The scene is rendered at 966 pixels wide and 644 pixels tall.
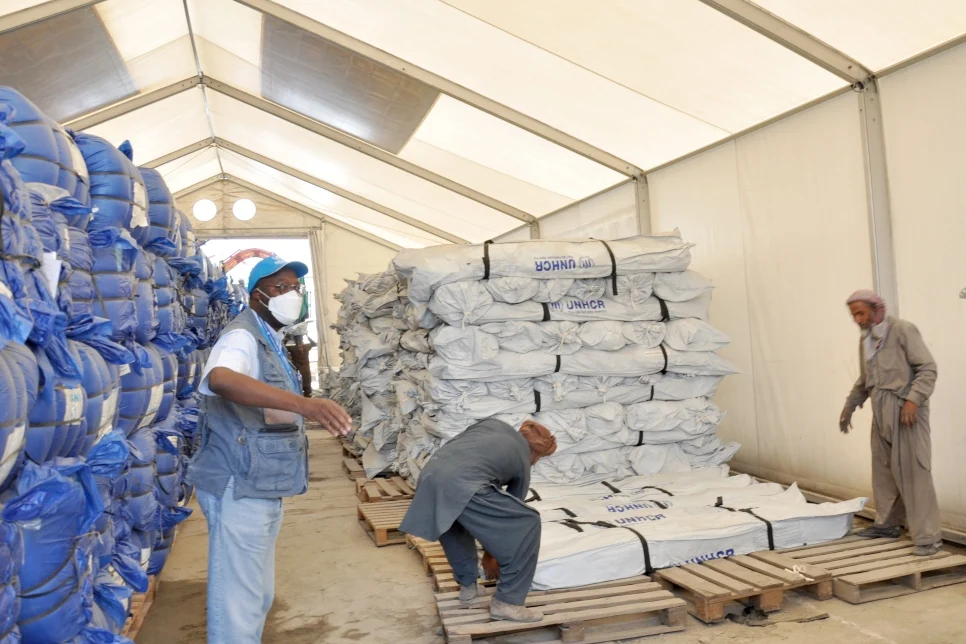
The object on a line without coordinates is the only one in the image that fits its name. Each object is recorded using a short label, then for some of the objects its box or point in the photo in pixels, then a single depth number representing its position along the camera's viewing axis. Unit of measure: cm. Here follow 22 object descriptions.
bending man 370
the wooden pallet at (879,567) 408
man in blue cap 279
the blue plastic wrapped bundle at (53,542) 207
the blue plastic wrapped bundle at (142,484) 368
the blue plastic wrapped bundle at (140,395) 357
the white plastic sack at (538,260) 560
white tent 479
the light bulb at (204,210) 1645
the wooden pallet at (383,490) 668
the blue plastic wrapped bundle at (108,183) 339
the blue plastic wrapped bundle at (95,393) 267
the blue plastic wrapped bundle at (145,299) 382
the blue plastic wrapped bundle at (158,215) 442
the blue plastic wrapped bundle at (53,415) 221
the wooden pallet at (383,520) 568
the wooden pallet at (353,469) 841
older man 445
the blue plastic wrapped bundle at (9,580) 191
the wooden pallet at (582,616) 367
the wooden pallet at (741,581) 388
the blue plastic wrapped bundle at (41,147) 264
